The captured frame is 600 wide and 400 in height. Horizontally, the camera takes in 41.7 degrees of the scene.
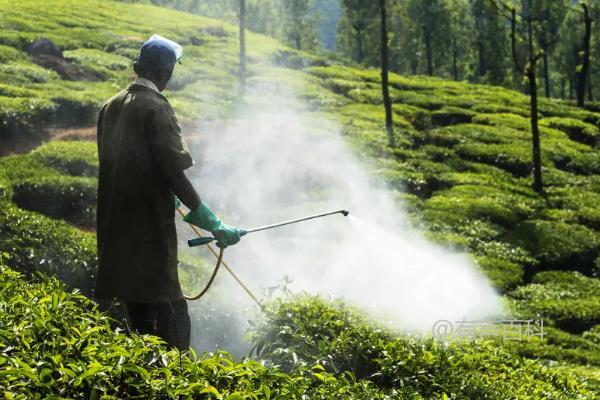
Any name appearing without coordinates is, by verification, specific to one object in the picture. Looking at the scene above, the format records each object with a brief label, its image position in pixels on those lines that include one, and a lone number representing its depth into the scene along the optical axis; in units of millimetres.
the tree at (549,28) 63931
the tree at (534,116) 25534
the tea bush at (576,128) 38603
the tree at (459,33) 74125
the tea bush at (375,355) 6102
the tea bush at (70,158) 17438
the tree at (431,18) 70812
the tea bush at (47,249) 10930
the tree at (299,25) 91375
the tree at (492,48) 68500
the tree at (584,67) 42547
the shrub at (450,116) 37438
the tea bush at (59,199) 15062
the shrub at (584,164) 30783
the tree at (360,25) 71500
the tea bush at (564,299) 15781
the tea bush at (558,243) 19953
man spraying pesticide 5297
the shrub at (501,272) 17442
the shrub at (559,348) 13430
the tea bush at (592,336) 14883
